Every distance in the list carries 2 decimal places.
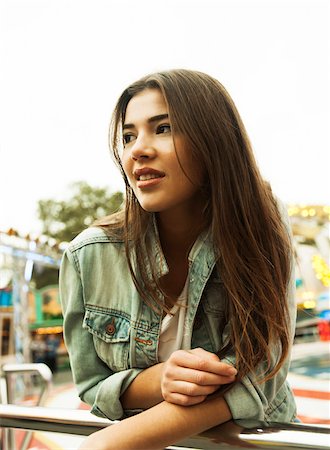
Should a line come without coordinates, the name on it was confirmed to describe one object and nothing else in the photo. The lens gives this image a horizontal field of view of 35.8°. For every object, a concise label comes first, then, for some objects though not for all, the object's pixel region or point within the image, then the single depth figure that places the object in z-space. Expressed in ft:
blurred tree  48.85
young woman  2.54
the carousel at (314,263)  33.96
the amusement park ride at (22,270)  18.79
